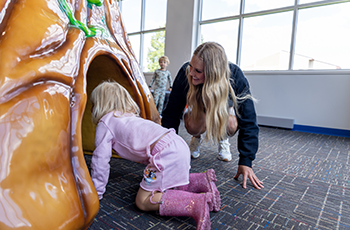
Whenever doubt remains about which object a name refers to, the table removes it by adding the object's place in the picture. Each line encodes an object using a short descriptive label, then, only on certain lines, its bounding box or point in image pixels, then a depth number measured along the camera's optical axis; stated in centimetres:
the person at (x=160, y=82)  445
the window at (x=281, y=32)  366
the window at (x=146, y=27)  581
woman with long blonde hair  128
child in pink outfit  96
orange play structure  65
